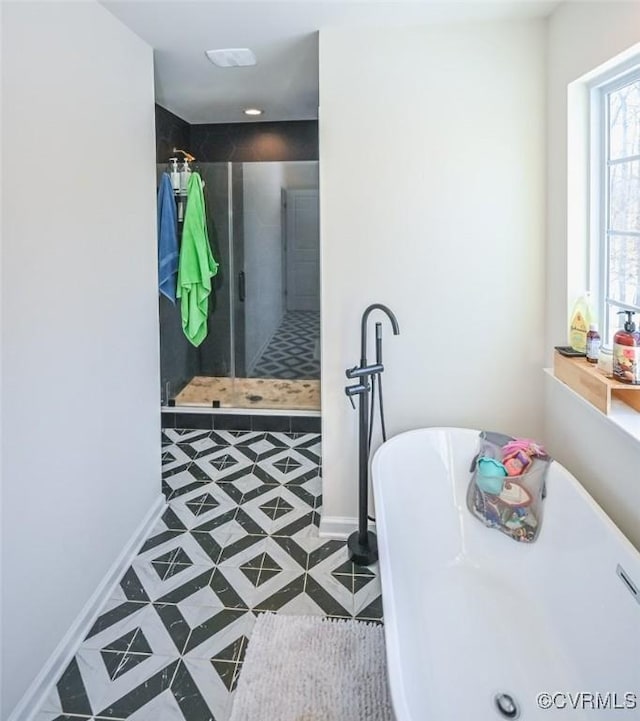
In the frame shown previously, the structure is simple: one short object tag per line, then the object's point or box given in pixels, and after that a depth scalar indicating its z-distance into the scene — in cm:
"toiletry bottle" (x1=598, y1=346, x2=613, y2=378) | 193
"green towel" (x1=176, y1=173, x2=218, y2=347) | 367
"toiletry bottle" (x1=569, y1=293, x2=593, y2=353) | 214
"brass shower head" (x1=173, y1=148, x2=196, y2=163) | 393
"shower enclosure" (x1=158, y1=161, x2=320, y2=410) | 424
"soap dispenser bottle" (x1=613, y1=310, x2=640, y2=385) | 179
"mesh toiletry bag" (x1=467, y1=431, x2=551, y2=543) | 206
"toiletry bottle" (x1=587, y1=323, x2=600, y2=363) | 205
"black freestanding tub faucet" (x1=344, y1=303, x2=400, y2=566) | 233
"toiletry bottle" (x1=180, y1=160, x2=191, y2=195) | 383
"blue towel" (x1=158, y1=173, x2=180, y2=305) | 362
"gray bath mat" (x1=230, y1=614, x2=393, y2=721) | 171
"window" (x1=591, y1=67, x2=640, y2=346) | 196
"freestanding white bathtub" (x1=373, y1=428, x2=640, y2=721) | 148
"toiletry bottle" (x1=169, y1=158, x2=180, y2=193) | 382
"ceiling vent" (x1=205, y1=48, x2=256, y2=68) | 269
